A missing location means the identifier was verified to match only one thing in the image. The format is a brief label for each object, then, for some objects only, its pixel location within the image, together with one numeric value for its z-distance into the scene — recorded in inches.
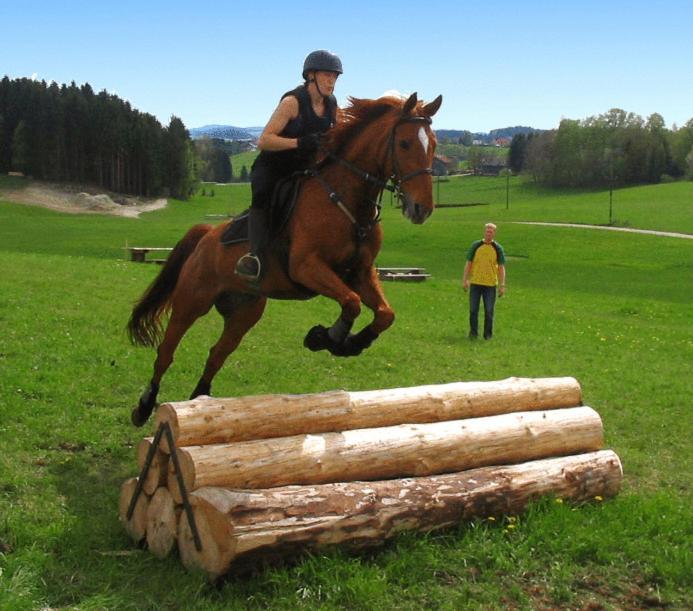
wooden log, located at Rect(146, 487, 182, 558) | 223.9
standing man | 656.4
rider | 281.7
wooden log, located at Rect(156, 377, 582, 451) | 233.0
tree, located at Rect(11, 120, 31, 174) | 3385.8
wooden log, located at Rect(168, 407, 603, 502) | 221.3
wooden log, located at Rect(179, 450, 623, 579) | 205.2
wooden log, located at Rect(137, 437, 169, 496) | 233.1
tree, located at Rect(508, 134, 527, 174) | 5845.0
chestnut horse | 260.8
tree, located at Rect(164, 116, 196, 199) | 3659.0
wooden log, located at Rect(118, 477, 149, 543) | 235.1
